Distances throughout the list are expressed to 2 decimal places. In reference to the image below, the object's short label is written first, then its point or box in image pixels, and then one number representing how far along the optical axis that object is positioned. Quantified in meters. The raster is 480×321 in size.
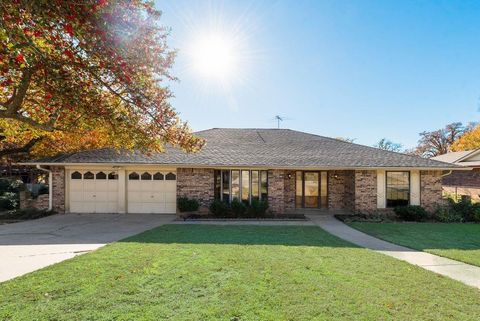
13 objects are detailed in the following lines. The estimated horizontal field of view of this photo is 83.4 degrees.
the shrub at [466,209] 11.98
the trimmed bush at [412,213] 11.95
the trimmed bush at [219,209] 12.40
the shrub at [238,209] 12.48
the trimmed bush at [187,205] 12.72
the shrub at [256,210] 12.49
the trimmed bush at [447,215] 11.87
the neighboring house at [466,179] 19.56
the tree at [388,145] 53.35
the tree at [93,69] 3.57
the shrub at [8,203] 14.29
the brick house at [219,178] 12.70
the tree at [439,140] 45.19
